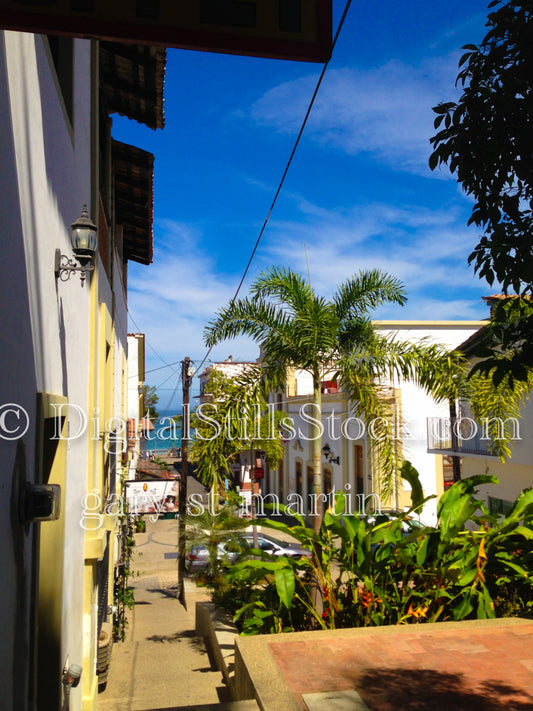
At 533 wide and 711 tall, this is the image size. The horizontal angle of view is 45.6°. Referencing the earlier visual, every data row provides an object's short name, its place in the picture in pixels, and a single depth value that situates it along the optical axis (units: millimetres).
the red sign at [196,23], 1925
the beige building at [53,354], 3393
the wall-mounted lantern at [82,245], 5326
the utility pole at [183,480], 15117
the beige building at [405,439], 24062
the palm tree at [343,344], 9680
